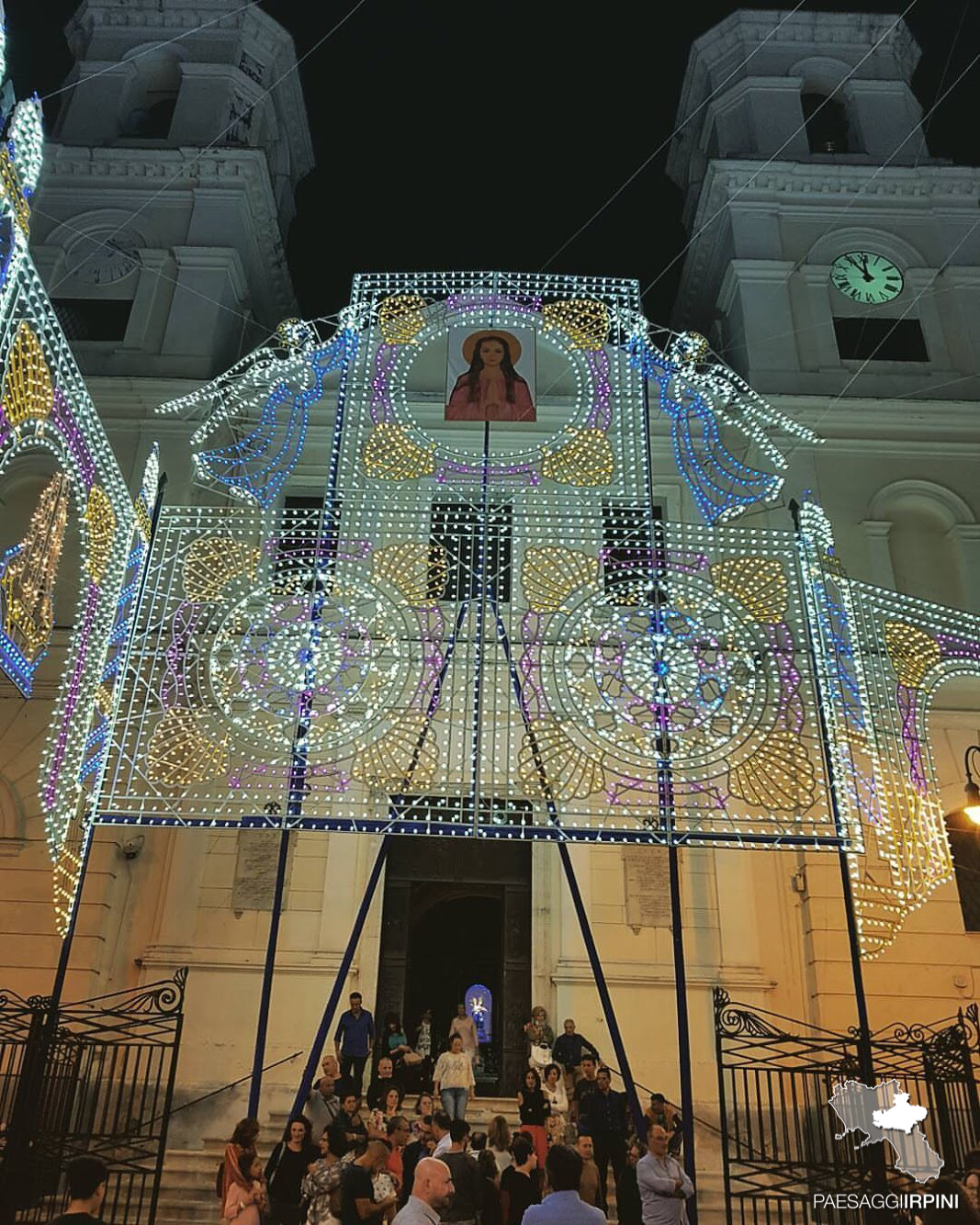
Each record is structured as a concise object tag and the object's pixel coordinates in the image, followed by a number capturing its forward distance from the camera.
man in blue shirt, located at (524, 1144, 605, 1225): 4.62
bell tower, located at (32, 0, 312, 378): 17.11
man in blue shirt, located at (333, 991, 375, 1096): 10.51
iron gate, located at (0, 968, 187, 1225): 7.63
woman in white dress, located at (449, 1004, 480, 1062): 10.77
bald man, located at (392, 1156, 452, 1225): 4.93
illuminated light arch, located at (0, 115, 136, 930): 7.28
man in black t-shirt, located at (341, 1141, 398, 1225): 6.23
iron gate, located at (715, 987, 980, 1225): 8.06
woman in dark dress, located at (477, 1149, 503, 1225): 7.19
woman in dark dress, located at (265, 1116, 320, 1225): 7.13
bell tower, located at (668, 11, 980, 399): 16.78
